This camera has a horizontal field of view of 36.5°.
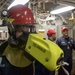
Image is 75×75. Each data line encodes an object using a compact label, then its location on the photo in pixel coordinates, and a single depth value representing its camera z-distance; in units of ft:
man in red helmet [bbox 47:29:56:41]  9.51
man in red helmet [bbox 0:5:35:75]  2.75
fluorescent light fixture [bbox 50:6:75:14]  11.98
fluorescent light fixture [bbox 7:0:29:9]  10.21
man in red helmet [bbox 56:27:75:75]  10.19
